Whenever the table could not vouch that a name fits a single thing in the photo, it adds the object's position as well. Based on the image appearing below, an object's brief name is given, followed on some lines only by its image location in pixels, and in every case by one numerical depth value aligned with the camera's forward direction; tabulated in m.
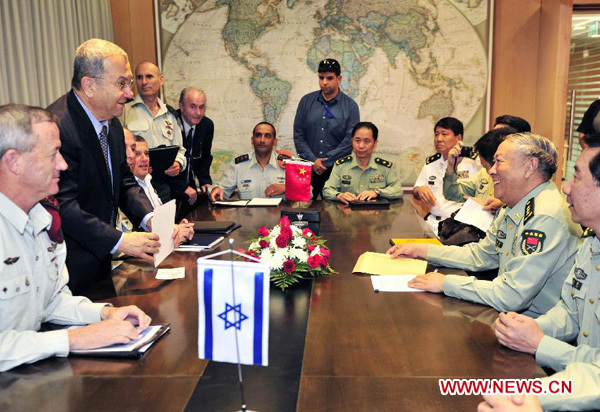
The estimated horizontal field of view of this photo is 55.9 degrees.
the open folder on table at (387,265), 2.45
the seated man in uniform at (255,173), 4.87
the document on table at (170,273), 2.40
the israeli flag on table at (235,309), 1.20
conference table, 1.39
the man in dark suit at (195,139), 4.85
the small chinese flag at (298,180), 4.29
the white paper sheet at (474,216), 3.14
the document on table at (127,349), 1.61
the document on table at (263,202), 4.25
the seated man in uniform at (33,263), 1.61
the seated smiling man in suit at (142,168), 3.49
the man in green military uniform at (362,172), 4.64
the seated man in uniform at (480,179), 3.26
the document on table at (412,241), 2.94
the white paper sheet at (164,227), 2.35
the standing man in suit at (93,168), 2.36
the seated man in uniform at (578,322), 1.50
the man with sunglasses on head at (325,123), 5.48
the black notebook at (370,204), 4.18
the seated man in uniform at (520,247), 2.13
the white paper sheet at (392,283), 2.22
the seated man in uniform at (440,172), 4.55
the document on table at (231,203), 4.25
